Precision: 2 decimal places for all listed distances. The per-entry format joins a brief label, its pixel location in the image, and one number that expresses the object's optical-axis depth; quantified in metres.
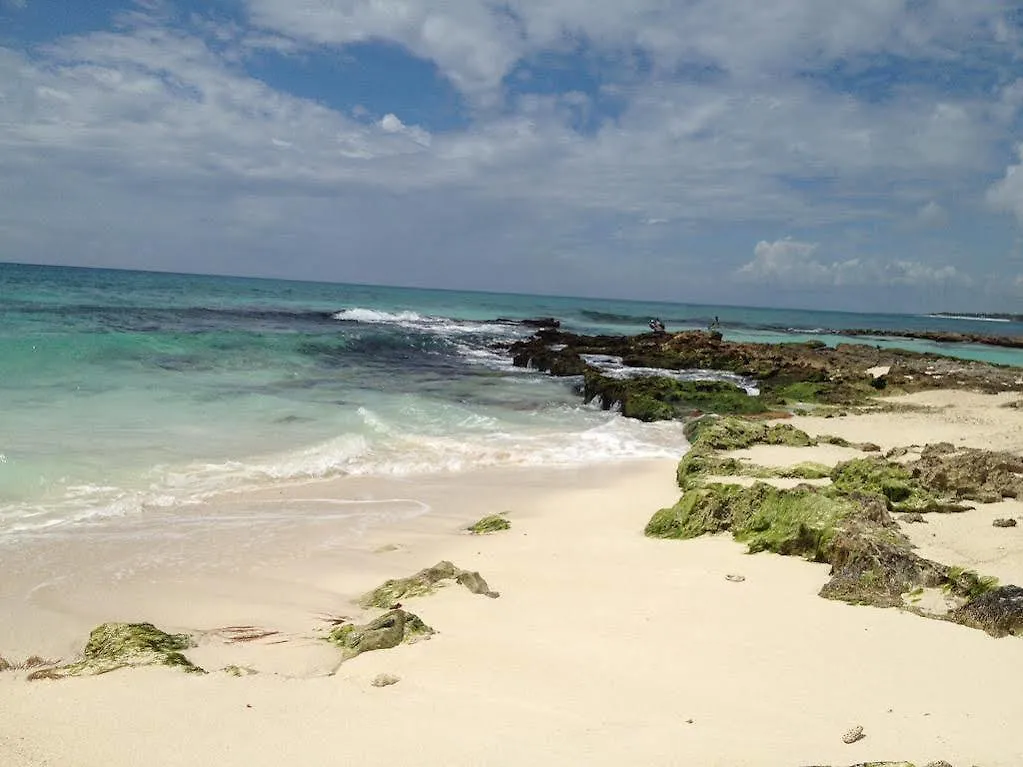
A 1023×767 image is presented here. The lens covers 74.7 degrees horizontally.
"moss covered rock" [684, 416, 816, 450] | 11.55
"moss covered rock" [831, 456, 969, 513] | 7.33
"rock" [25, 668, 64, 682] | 4.05
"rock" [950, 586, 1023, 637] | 4.25
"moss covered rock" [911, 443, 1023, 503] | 7.73
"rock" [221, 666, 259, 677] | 4.22
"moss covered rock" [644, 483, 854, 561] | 6.42
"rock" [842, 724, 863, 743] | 3.21
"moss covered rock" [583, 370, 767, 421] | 17.07
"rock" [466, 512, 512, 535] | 8.19
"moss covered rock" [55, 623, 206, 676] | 4.20
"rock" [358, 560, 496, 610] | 5.88
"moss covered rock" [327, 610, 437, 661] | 4.65
